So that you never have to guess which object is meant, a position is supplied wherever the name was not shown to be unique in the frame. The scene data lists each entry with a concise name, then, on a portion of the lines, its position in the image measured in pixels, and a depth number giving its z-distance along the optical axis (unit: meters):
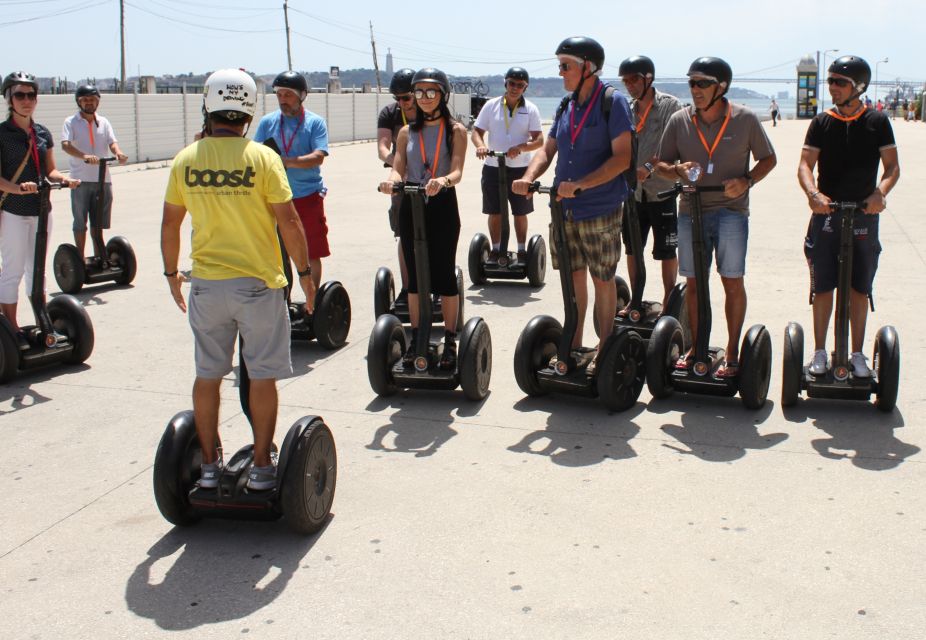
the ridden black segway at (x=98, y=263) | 9.60
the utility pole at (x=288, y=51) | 66.25
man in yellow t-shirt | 4.08
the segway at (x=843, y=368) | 5.58
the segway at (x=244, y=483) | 4.14
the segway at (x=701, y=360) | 5.71
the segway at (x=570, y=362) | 5.72
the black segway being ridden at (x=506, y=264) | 9.63
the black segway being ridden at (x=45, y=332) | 6.57
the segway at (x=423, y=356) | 5.96
